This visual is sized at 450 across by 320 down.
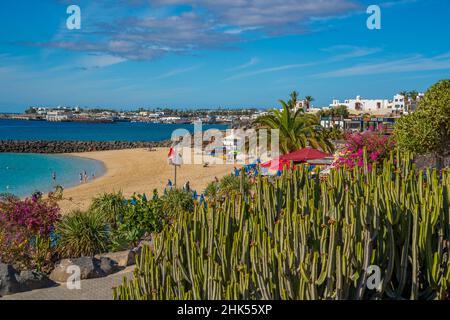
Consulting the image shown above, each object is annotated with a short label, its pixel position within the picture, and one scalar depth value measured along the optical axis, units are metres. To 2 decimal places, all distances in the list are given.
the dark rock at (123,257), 10.27
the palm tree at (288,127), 26.41
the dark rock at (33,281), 8.64
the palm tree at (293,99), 76.16
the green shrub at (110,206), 13.91
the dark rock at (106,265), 9.70
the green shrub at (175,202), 14.54
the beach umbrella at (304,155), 22.52
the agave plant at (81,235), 10.97
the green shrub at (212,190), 19.33
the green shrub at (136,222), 11.84
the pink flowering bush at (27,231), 9.98
